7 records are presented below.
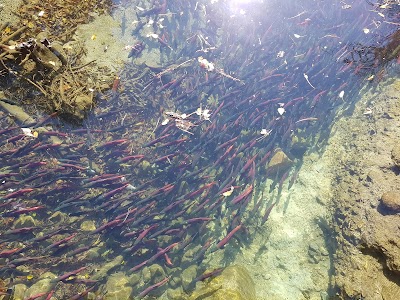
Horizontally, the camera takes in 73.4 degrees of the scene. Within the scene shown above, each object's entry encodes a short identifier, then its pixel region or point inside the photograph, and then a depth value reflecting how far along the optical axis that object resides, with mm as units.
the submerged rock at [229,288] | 4180
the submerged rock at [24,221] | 5211
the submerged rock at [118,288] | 4676
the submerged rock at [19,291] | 4570
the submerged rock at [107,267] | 4992
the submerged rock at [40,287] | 4598
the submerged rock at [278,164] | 6324
